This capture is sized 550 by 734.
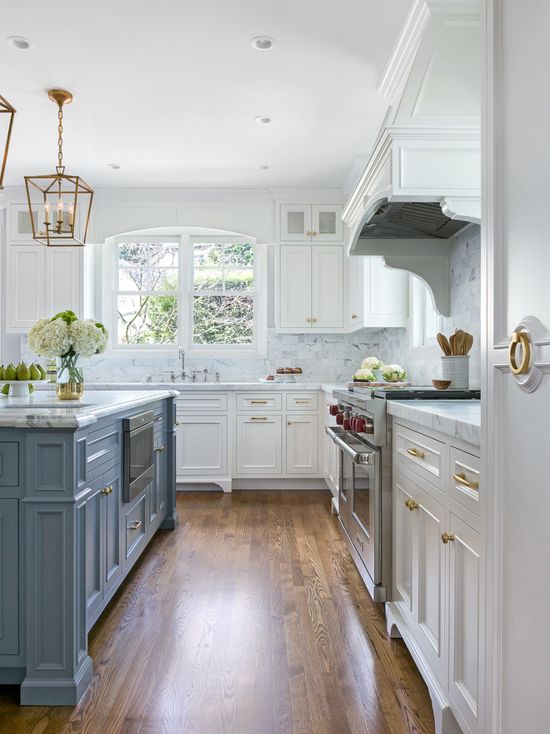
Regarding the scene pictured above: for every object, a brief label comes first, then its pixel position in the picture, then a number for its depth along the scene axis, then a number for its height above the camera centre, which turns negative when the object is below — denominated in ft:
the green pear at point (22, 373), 8.71 -0.16
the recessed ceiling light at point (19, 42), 9.52 +5.52
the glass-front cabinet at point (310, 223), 17.06 +4.31
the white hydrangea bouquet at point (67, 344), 8.07 +0.28
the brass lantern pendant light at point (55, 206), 16.81 +4.80
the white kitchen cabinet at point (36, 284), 17.10 +2.42
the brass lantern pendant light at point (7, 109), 5.74 +2.68
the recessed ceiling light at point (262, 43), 9.44 +5.48
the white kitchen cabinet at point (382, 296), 14.32 +1.75
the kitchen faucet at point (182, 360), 17.76 +0.09
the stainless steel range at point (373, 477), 7.45 -1.61
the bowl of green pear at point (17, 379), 8.70 -0.25
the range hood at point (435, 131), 6.77 +3.08
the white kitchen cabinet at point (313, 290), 17.02 +2.25
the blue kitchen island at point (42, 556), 5.76 -2.00
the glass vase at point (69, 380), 8.16 -0.25
